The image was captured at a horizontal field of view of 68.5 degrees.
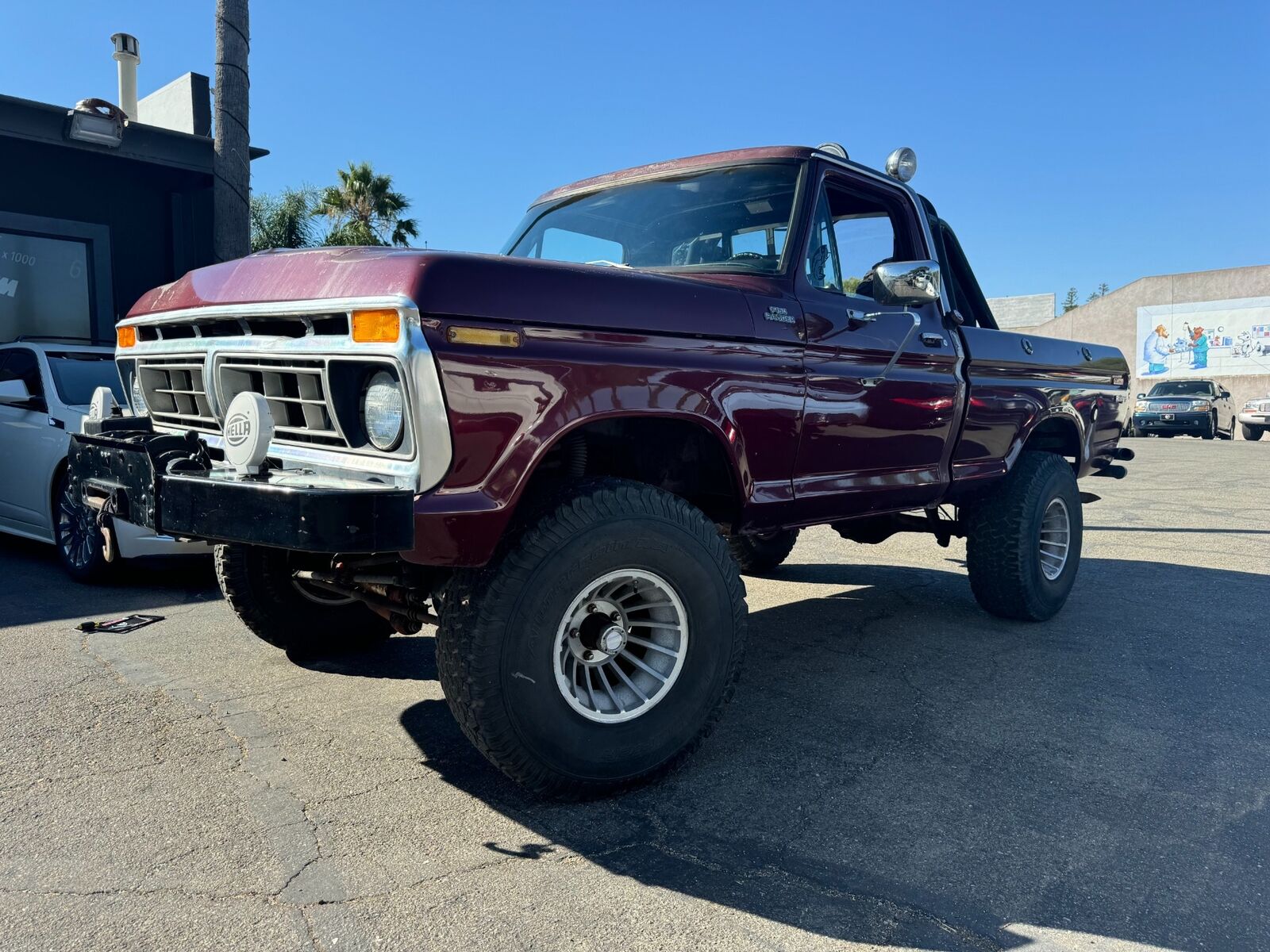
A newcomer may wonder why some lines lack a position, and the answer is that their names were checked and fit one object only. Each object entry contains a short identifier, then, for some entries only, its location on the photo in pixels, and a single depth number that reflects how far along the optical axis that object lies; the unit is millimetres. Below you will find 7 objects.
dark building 10719
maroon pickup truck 2436
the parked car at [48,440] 5660
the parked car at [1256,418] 23500
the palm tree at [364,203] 25594
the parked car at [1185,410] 24500
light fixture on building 10234
